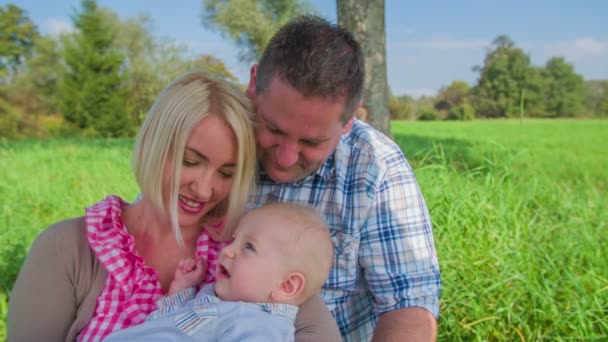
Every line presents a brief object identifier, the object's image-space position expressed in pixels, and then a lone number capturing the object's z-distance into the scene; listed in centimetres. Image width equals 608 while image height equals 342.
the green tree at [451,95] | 3522
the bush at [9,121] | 2286
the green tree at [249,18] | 3641
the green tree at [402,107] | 3890
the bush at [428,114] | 3547
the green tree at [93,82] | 2734
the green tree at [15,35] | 2955
